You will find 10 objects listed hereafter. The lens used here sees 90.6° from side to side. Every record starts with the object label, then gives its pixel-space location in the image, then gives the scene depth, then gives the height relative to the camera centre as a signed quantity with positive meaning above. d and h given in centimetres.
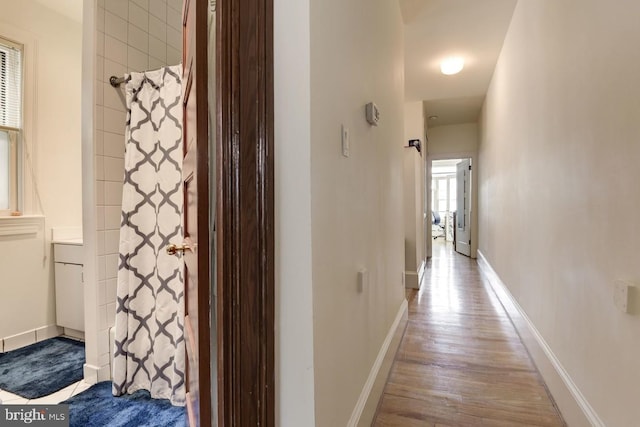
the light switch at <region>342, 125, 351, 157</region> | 120 +26
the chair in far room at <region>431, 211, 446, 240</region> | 1191 -80
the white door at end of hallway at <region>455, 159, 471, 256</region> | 646 -1
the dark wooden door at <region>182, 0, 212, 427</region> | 99 +0
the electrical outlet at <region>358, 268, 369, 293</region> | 140 -32
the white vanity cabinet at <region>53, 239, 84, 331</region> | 253 -61
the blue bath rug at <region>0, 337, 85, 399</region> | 192 -107
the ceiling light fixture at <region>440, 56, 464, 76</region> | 365 +168
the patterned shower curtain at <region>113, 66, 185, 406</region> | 181 -16
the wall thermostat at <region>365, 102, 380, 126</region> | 154 +47
